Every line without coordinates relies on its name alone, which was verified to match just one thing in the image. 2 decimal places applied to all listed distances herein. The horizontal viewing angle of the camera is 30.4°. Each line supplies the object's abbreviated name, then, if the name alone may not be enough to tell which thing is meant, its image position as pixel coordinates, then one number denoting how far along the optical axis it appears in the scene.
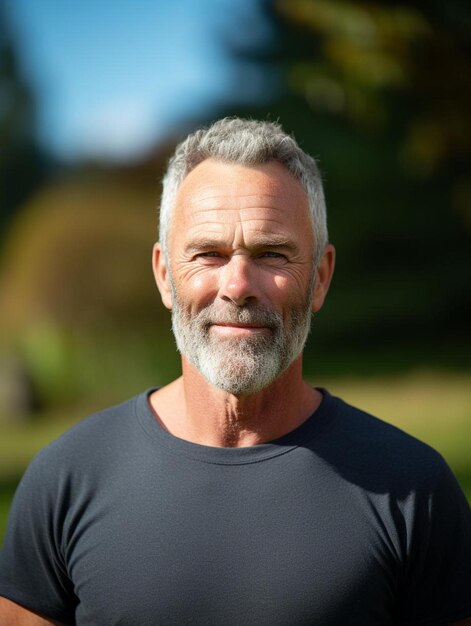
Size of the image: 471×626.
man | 1.99
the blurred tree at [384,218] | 10.25
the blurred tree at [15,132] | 10.16
